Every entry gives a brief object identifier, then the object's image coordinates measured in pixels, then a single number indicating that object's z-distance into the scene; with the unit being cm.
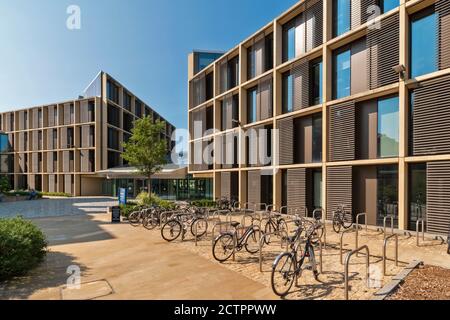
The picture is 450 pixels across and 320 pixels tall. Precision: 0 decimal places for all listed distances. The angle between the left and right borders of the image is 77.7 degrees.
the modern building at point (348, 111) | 1045
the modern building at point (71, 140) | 3841
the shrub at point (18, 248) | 579
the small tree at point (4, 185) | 3252
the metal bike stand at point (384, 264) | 597
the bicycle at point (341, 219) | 1190
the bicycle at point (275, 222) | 1062
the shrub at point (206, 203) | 1970
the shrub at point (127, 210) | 1527
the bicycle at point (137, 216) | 1310
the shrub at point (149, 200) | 1759
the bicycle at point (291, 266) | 511
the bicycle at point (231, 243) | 727
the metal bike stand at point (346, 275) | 456
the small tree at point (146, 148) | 1819
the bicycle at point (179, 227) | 994
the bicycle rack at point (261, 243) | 637
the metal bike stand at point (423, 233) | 917
